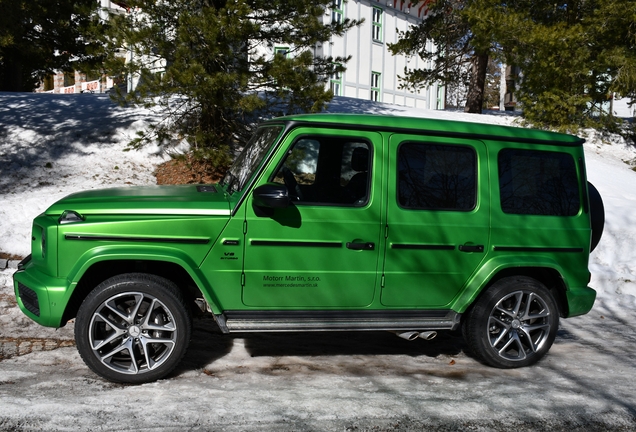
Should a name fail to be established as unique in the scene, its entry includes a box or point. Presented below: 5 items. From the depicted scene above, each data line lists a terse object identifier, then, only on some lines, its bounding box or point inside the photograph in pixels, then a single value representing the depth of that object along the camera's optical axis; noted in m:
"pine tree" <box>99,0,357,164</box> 10.68
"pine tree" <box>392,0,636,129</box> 16.73
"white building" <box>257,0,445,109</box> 38.59
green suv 4.94
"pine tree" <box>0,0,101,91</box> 11.48
